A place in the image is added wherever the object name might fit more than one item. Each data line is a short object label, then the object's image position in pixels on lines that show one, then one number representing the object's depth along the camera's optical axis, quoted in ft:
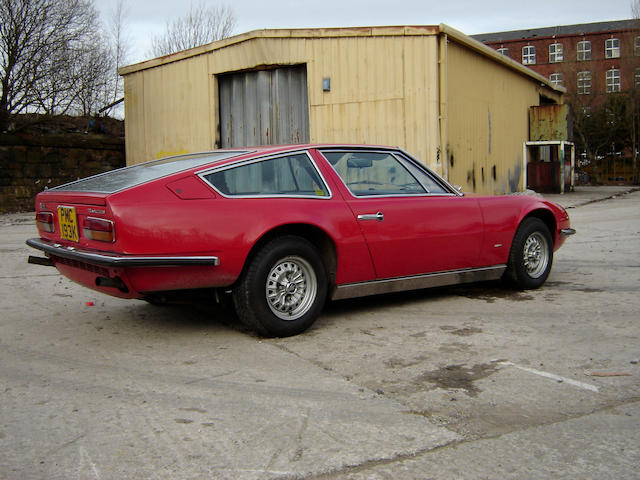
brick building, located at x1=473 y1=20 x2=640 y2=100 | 184.55
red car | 12.37
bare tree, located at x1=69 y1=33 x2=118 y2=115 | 61.93
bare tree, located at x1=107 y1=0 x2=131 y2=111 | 79.61
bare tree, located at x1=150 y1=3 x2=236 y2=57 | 101.71
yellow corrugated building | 43.98
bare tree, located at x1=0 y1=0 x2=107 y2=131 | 55.36
